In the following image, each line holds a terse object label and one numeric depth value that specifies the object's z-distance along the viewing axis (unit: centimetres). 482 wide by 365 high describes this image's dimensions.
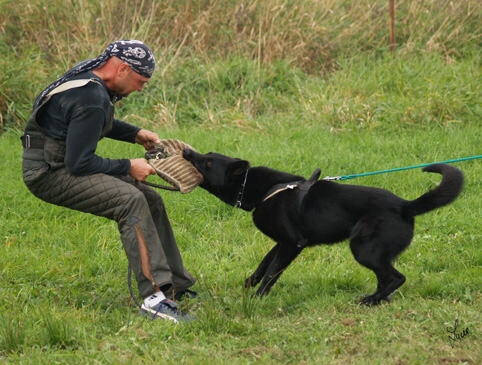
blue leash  1017
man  923
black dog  988
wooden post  2133
